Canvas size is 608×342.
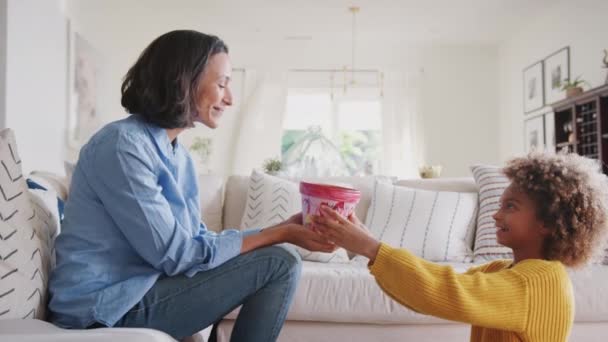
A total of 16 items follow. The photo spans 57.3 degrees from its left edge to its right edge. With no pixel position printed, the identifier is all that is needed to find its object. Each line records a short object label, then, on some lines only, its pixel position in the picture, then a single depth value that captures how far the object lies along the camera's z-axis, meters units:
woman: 1.07
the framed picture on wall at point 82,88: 4.27
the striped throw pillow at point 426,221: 2.39
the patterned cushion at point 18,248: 1.02
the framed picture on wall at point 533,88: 5.90
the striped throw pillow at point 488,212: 2.29
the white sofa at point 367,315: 1.92
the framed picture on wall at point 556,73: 5.33
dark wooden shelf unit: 4.22
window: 7.09
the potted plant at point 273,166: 3.42
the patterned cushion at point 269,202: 2.40
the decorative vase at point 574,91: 4.67
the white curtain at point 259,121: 6.73
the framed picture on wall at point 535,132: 5.86
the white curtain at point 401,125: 6.98
